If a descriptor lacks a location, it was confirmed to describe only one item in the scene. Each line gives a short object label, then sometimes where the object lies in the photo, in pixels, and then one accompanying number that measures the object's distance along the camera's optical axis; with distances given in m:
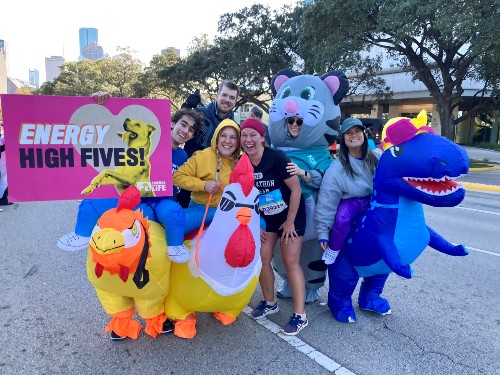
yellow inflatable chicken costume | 2.47
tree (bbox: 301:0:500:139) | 11.91
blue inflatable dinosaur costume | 2.83
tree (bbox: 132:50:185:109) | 34.62
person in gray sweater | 3.26
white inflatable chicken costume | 2.65
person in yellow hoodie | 2.97
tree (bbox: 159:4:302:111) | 22.86
